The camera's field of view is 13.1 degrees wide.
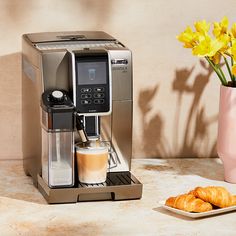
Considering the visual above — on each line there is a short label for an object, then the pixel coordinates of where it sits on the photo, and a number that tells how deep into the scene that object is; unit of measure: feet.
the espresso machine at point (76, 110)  7.26
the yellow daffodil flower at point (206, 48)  7.63
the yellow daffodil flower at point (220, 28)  7.78
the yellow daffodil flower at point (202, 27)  7.77
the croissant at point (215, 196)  7.13
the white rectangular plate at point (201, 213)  6.96
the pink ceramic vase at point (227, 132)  7.77
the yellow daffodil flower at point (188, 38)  7.76
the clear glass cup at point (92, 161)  7.30
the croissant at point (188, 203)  7.03
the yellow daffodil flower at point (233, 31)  7.72
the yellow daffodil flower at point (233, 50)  7.60
